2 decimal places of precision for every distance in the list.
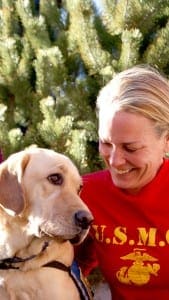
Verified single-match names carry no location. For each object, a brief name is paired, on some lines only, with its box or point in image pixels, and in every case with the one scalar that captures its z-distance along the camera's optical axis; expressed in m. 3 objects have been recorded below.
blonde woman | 2.22
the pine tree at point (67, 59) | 3.81
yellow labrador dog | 2.17
